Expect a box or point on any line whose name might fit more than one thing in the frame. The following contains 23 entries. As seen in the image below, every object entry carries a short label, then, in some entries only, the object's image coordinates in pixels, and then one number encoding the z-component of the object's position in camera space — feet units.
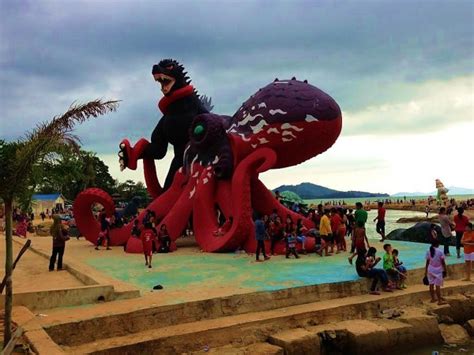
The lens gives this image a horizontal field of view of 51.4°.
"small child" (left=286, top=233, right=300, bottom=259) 41.81
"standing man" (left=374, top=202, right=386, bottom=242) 49.54
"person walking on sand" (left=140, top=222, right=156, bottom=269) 38.09
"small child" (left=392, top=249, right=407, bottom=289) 32.58
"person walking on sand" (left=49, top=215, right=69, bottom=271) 36.06
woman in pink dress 31.14
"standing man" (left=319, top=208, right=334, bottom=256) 42.78
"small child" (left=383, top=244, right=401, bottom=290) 32.14
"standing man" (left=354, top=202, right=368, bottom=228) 41.16
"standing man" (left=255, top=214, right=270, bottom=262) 39.55
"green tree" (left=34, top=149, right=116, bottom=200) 22.61
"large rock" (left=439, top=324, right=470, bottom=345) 28.84
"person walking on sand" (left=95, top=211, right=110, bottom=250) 52.76
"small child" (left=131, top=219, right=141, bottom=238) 48.83
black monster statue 56.95
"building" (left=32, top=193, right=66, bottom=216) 170.40
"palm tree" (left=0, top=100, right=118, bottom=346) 21.17
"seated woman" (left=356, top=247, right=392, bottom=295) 31.22
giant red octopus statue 45.48
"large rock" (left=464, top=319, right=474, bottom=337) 30.19
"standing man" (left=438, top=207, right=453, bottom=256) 41.22
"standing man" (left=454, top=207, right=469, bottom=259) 40.21
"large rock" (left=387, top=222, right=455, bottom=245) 56.08
